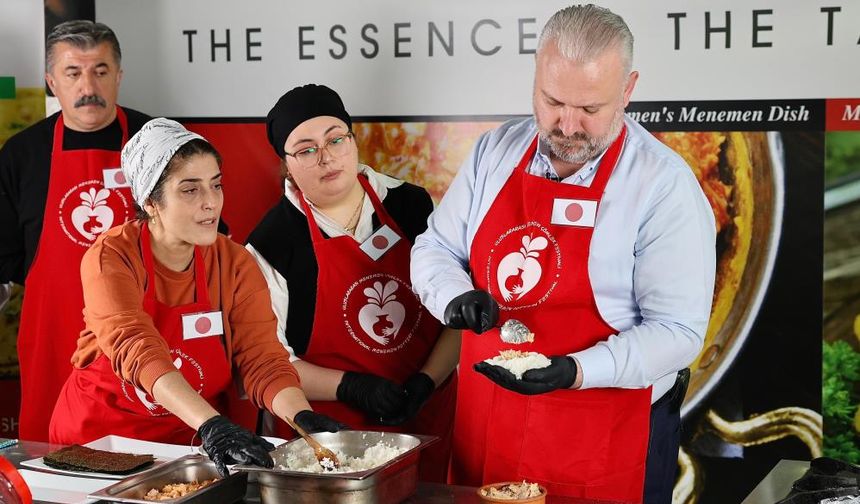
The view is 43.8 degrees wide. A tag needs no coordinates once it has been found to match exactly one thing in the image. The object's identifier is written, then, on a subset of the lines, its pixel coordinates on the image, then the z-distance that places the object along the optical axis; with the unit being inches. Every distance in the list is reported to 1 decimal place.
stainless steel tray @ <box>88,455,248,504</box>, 85.0
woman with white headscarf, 109.5
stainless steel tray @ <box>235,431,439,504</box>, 82.7
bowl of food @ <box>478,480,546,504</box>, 84.8
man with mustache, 151.6
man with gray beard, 101.0
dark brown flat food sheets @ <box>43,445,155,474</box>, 94.2
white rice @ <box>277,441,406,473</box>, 92.0
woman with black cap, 126.1
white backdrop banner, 136.5
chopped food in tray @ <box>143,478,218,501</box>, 87.3
